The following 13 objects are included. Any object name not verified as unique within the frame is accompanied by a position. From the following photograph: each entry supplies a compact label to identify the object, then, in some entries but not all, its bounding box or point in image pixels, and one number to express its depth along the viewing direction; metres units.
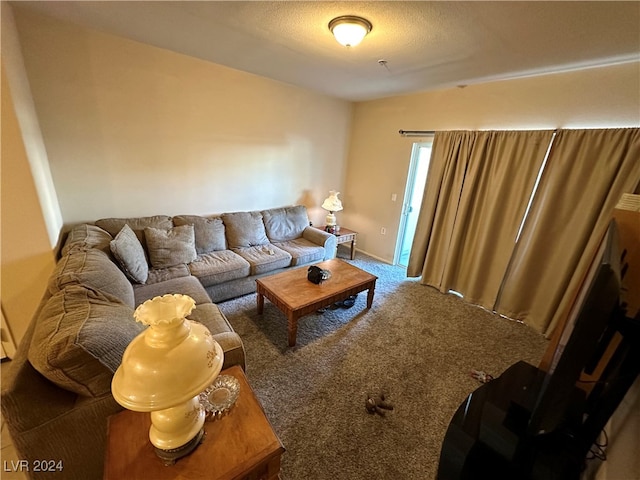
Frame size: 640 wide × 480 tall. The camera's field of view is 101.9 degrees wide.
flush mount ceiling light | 1.68
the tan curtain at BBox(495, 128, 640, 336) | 2.13
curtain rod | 3.38
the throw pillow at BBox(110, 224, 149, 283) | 2.14
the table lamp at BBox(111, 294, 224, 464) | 0.75
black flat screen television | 0.76
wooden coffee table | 2.20
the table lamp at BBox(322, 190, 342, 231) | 4.08
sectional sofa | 0.98
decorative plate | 1.08
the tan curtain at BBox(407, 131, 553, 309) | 2.66
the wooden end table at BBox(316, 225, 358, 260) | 4.05
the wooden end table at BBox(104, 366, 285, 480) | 0.90
